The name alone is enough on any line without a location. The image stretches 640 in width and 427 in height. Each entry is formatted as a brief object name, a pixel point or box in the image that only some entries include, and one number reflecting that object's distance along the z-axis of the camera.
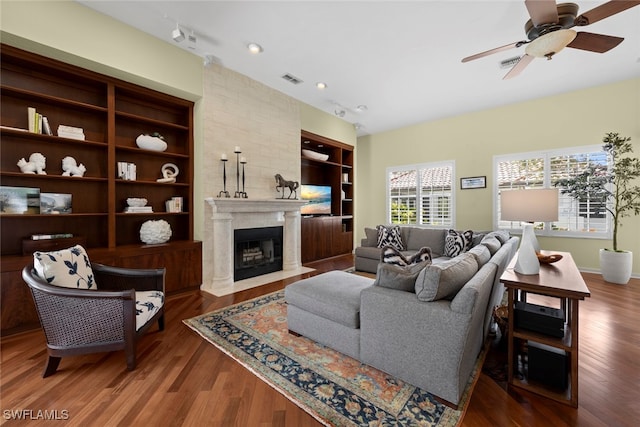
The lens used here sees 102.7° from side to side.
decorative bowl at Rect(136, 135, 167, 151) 3.39
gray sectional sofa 1.53
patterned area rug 1.50
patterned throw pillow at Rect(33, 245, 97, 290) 1.97
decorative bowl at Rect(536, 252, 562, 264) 2.21
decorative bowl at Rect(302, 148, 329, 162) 5.60
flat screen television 5.69
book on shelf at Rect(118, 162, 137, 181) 3.25
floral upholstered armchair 1.83
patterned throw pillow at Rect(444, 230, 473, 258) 4.13
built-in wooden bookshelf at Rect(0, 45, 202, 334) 2.63
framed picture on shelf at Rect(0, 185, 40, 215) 2.50
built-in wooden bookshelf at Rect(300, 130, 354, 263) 5.61
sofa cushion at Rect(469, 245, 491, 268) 2.15
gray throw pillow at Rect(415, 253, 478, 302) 1.62
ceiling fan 1.93
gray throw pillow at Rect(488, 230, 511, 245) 3.53
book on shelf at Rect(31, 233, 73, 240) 2.64
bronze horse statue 4.61
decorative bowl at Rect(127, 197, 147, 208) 3.31
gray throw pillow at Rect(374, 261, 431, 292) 1.82
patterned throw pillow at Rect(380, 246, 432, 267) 2.61
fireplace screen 4.20
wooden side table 1.55
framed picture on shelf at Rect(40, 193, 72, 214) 2.74
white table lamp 1.90
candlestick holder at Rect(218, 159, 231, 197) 3.88
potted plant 3.93
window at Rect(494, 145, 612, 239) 4.47
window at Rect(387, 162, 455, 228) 6.14
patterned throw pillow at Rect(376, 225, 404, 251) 4.74
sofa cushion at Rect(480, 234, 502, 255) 2.71
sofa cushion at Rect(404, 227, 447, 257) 4.52
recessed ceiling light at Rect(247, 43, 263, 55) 3.30
